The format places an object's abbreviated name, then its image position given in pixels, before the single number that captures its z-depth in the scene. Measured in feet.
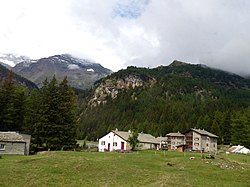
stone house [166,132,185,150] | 375.86
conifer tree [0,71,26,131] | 238.48
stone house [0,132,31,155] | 183.83
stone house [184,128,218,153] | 364.38
